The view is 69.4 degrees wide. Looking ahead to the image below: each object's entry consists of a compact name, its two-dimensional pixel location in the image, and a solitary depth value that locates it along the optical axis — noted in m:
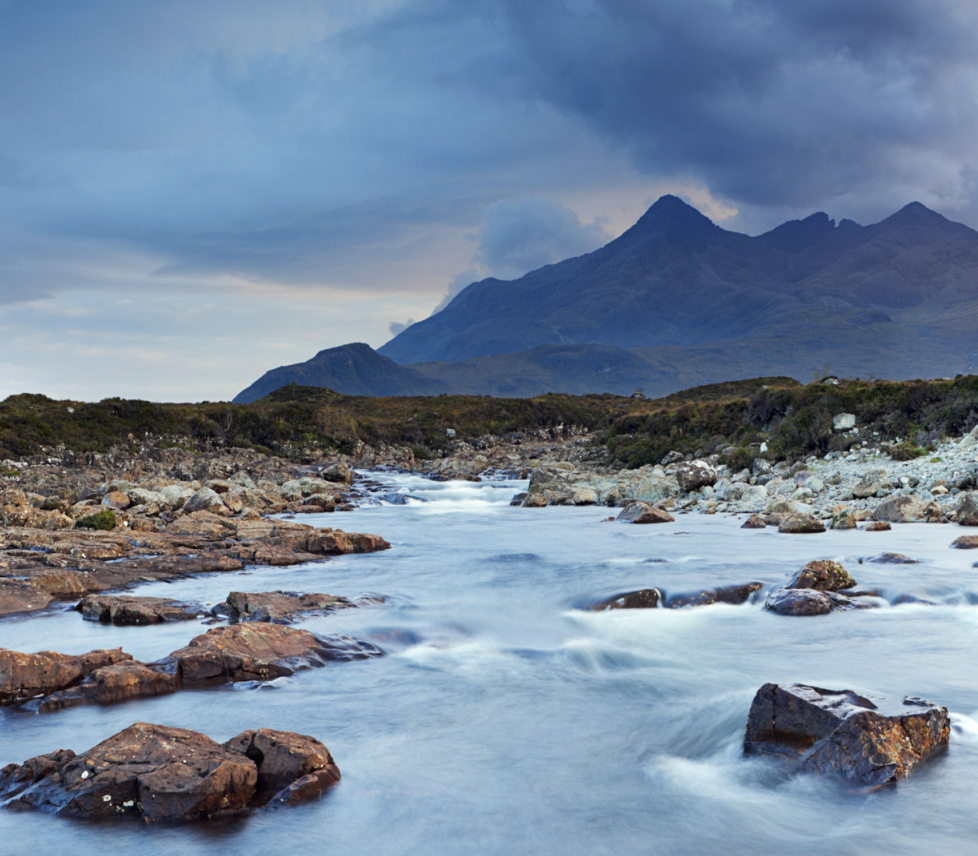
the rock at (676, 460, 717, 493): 25.77
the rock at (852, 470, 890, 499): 20.27
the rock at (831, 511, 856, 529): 17.34
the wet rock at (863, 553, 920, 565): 12.61
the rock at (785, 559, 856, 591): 11.06
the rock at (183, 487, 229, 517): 20.94
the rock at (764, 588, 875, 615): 10.14
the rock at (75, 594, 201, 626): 9.95
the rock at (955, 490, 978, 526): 16.67
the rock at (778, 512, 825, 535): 17.02
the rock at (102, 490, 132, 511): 20.42
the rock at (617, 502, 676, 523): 20.59
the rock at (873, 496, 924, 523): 17.70
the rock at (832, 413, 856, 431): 28.49
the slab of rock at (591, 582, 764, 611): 11.48
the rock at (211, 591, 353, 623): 9.88
